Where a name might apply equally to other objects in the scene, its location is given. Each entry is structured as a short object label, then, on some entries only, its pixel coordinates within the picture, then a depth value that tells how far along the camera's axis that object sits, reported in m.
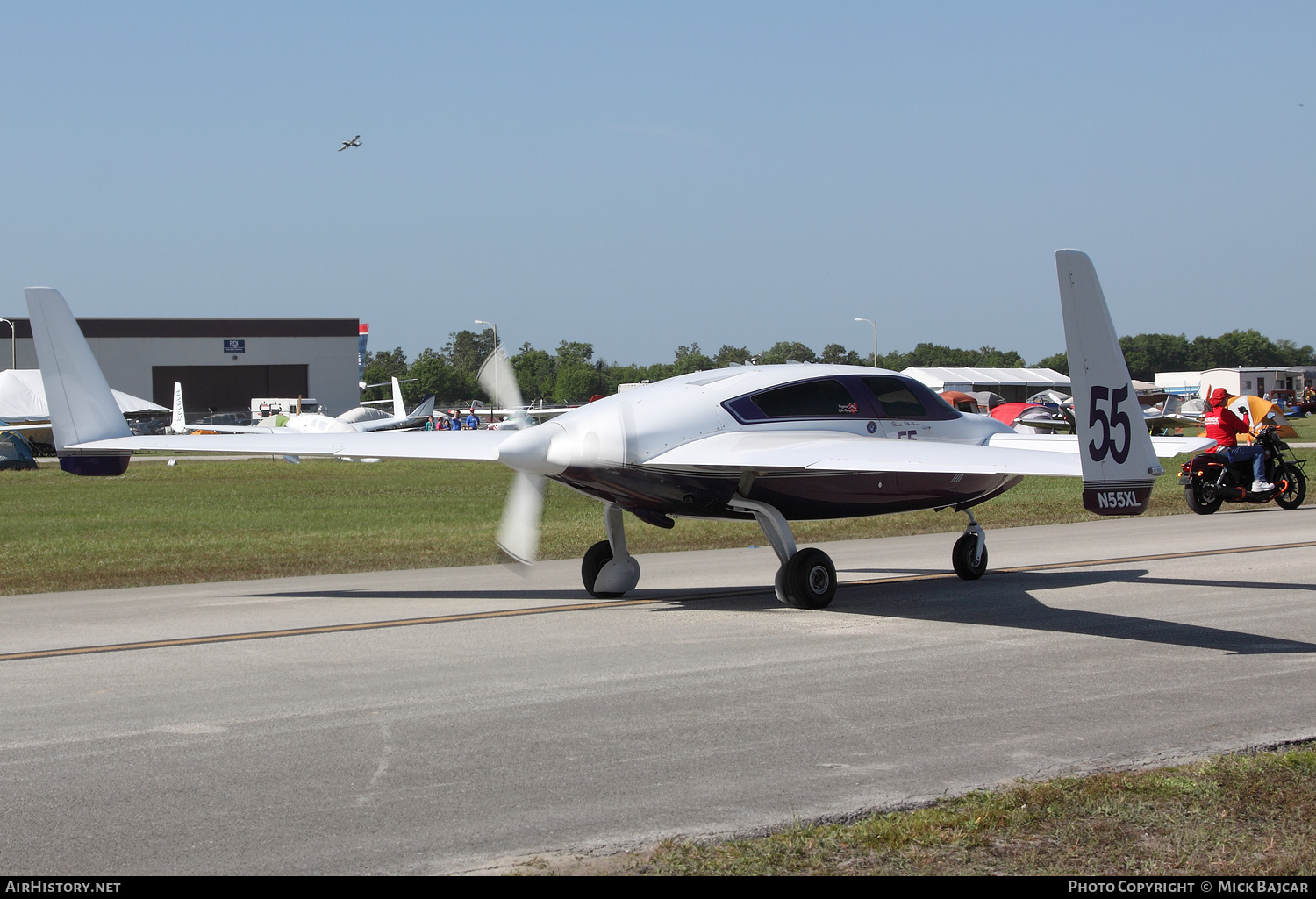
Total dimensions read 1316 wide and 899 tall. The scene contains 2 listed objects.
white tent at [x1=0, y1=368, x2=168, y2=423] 62.18
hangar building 105.00
